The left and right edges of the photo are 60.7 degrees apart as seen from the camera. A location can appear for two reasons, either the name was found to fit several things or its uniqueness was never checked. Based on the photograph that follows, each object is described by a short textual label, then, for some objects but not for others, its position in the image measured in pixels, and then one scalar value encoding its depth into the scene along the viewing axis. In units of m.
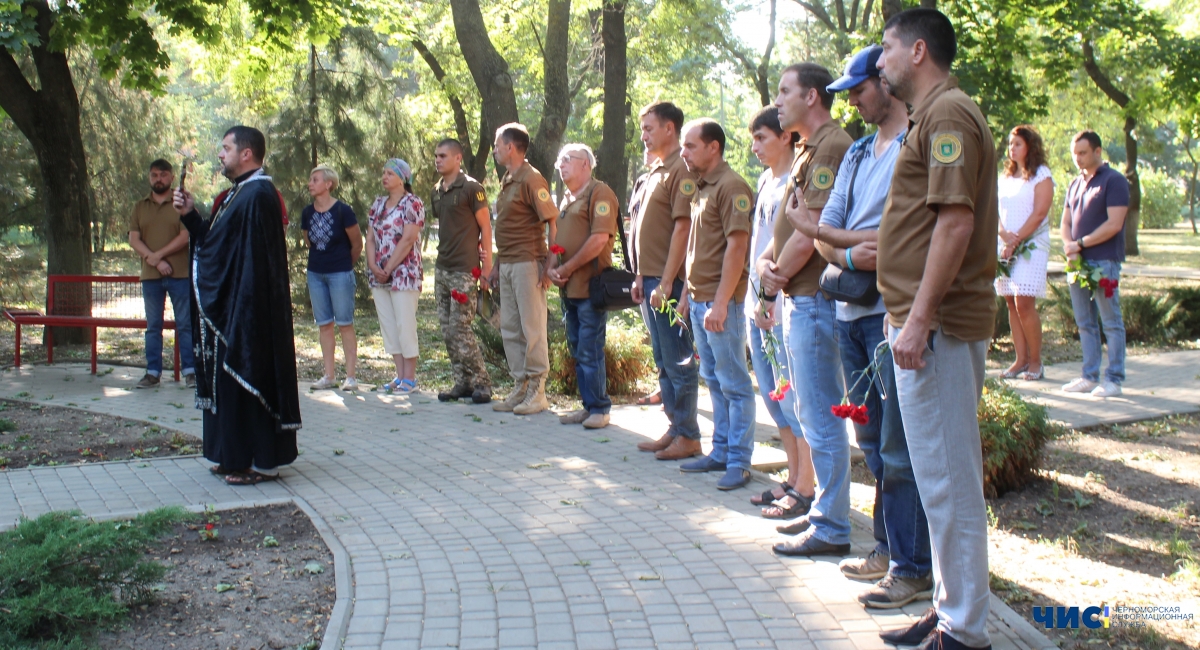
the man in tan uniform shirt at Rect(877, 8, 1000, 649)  3.34
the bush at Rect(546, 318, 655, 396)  9.65
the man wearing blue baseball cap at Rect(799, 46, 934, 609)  3.95
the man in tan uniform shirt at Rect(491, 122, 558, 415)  8.37
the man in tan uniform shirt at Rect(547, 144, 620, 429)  7.73
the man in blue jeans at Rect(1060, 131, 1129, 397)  8.87
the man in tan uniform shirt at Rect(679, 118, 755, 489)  5.67
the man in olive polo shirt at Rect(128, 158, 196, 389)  9.77
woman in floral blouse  9.43
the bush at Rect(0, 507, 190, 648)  3.65
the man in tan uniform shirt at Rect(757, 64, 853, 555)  4.59
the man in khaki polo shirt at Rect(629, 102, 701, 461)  6.36
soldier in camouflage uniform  9.02
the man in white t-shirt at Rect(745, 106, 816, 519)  5.21
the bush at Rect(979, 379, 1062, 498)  5.80
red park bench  11.09
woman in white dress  9.07
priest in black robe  6.23
